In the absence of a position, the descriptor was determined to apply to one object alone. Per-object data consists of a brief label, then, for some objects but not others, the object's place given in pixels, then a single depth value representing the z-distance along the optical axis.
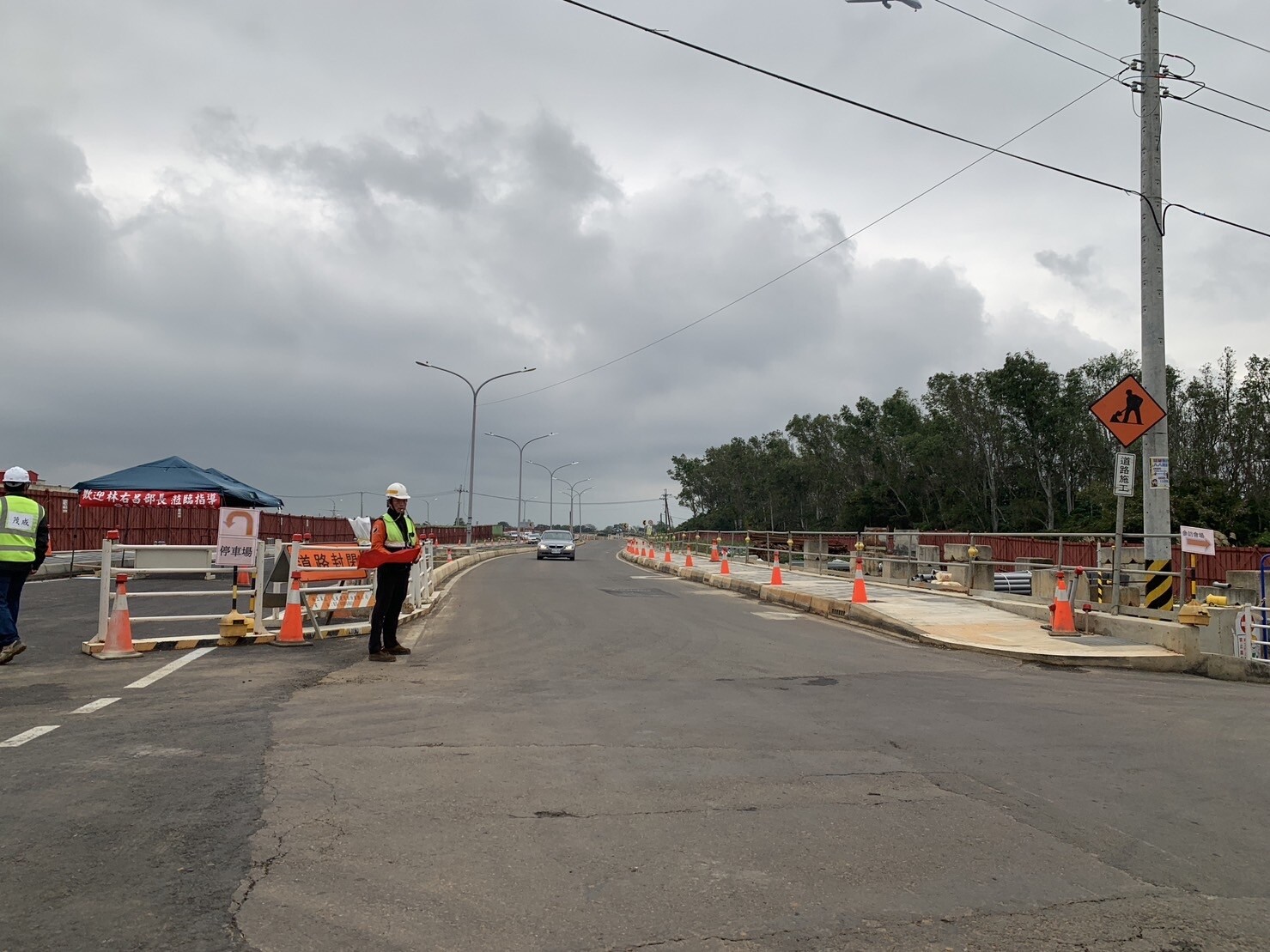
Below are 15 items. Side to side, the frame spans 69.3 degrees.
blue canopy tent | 24.05
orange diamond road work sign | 12.73
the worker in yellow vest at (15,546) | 9.33
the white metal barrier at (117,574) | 10.11
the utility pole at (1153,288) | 13.36
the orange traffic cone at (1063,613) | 12.89
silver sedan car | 45.97
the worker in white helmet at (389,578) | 10.38
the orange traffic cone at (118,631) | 10.04
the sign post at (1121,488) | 12.16
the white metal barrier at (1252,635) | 10.77
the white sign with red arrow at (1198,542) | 11.25
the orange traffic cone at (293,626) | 11.38
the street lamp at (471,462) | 47.88
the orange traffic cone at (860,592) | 16.59
